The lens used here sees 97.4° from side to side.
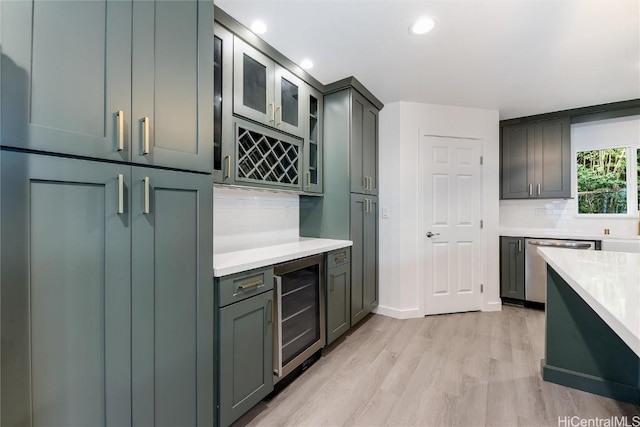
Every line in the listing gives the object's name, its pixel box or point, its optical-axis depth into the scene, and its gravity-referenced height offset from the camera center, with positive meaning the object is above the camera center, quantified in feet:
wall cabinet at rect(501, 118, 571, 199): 11.31 +2.27
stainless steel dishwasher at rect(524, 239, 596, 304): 10.66 -2.19
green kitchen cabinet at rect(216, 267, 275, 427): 4.53 -2.22
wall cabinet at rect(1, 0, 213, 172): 2.63 +1.51
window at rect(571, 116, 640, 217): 11.09 +1.96
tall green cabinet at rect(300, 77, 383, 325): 8.73 +0.84
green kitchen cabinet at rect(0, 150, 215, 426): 2.64 -0.92
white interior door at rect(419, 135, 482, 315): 10.52 -0.31
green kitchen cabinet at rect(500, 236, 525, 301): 11.29 -2.18
